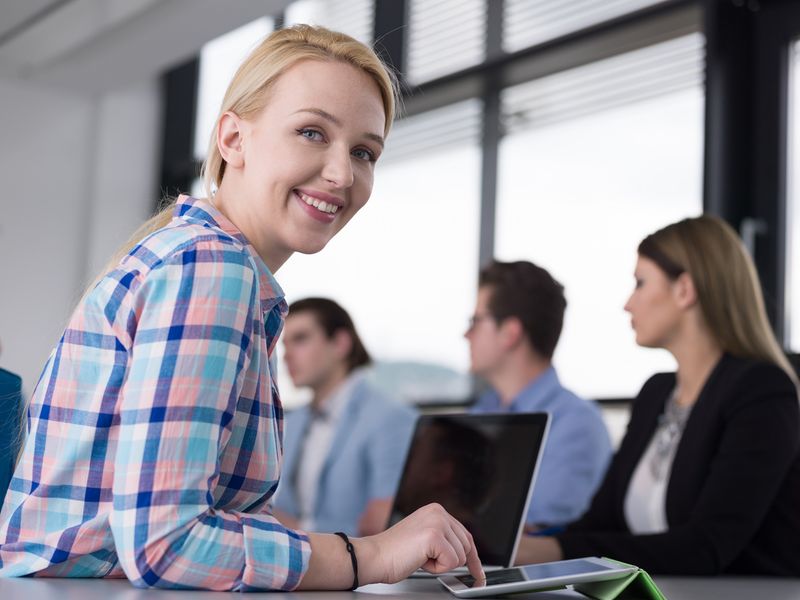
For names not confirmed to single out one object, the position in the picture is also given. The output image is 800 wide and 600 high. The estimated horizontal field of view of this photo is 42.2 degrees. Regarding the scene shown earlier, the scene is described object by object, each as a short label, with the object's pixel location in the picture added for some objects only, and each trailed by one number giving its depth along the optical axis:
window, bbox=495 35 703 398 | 4.12
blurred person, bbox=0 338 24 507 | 1.29
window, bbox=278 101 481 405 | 5.04
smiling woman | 1.05
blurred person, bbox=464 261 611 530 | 2.87
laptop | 1.69
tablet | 1.15
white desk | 1.04
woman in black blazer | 1.93
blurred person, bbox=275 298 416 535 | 3.51
